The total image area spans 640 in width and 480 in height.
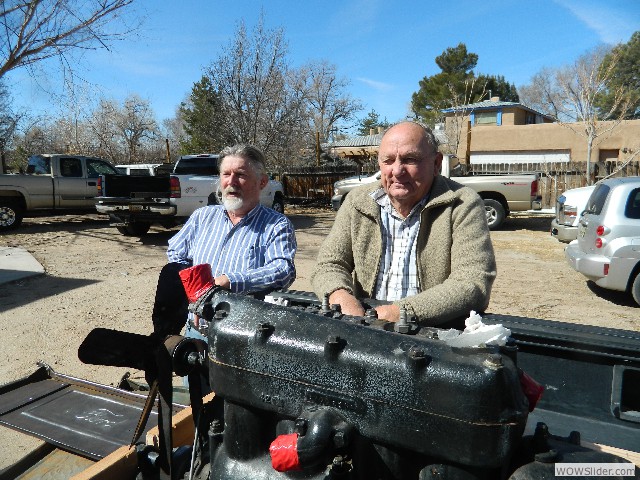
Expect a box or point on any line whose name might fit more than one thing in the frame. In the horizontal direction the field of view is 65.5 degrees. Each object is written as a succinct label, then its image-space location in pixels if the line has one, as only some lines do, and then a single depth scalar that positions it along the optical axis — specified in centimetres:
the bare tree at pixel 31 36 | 1093
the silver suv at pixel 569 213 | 918
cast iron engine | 91
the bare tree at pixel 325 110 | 4406
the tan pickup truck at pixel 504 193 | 1305
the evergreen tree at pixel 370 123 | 5700
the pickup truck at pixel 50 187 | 1270
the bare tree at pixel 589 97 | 1786
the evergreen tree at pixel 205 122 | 1906
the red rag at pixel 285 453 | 94
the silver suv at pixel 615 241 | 625
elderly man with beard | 265
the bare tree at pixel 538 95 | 4456
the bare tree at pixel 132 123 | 3675
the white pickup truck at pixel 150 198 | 1098
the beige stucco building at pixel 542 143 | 2822
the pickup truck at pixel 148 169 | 1484
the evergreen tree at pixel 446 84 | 3984
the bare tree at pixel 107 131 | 3024
